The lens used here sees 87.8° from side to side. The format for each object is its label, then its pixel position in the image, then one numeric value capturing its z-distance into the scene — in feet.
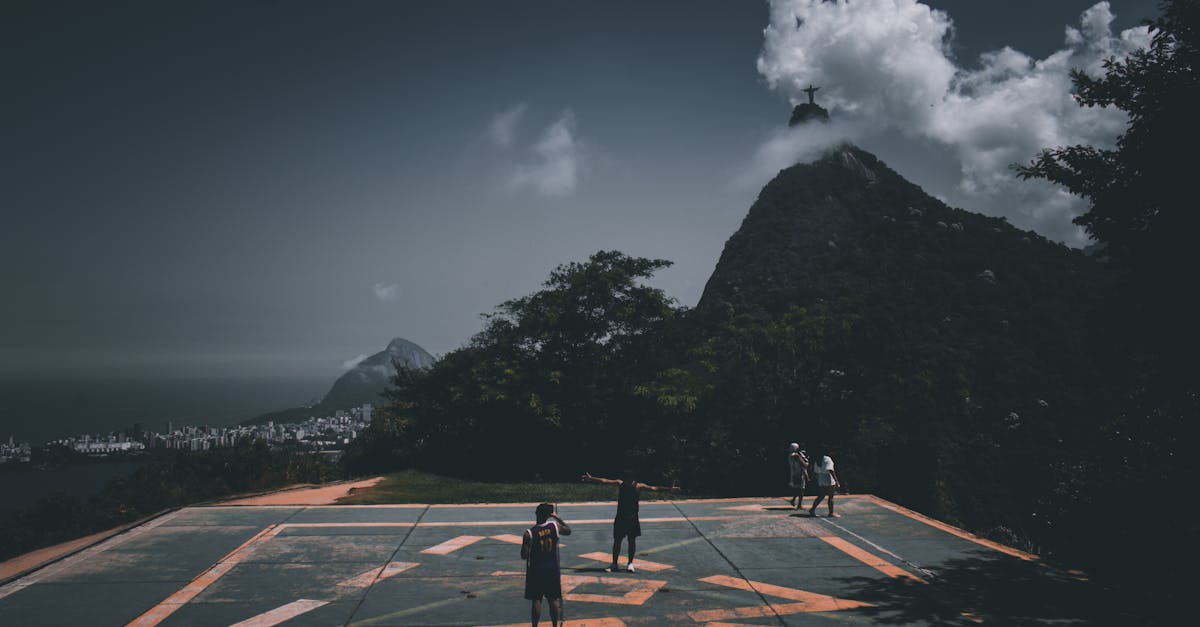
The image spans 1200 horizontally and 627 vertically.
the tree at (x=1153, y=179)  25.41
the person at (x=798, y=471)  46.78
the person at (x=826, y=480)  43.98
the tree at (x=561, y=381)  78.59
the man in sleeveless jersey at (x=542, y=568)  22.90
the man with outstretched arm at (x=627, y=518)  31.42
